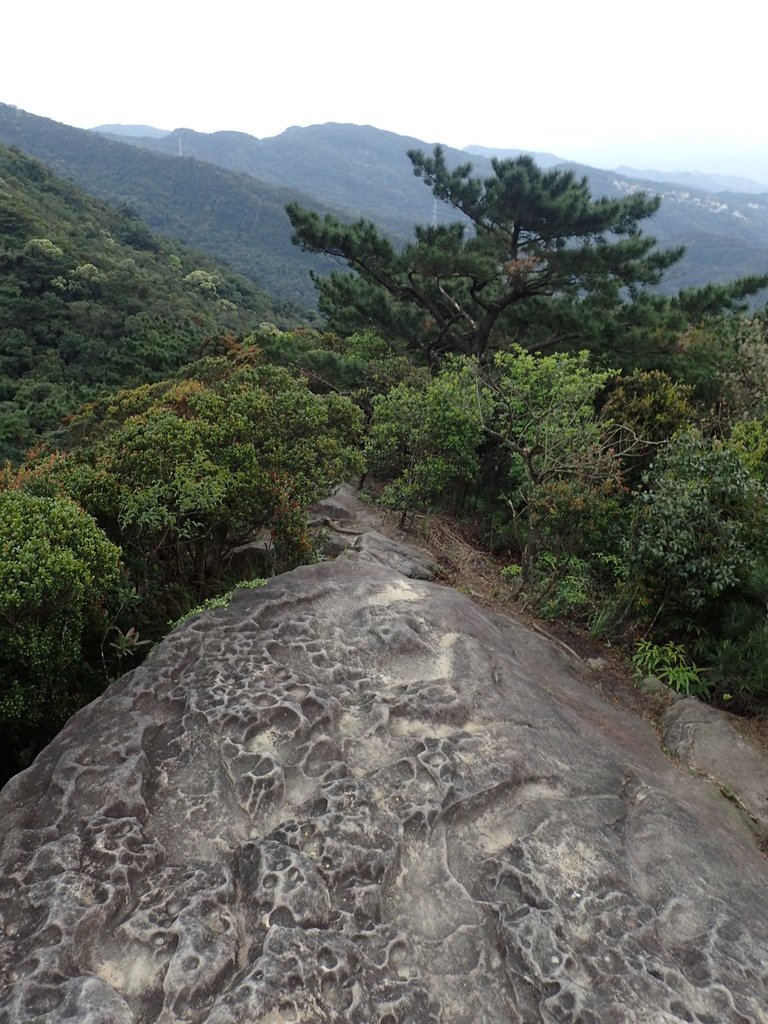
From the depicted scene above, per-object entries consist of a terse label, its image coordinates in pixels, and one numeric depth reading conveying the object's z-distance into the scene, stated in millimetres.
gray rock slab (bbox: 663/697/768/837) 4410
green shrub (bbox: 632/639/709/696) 5805
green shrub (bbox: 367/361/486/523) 8633
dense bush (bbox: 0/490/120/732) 3586
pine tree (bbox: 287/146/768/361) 12930
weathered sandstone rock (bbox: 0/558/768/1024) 2219
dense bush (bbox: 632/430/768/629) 5926
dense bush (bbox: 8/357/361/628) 4910
